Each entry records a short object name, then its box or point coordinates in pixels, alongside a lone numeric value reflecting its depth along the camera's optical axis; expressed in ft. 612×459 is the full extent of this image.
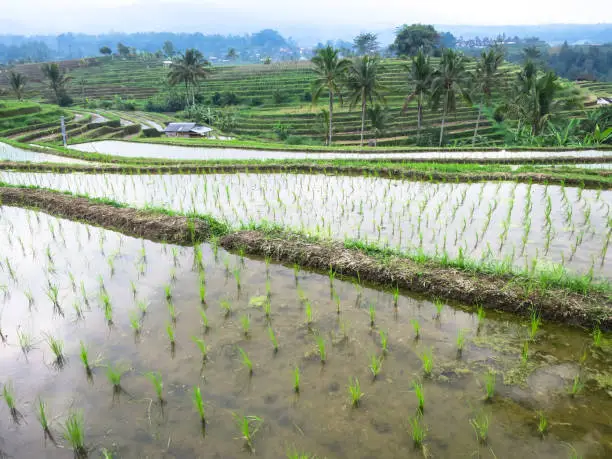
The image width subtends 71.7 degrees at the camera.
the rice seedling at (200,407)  8.45
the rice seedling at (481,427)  8.00
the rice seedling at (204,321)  11.80
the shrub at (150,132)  100.59
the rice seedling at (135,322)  11.64
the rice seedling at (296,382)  9.31
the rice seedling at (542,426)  8.06
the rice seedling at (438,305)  12.32
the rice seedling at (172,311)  12.27
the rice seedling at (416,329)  11.23
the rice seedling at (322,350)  10.32
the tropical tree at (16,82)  119.14
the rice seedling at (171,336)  11.01
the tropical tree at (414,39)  193.26
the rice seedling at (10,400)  8.85
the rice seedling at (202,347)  10.47
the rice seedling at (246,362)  9.85
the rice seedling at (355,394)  8.88
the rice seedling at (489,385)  8.98
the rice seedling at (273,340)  10.76
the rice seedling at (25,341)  11.03
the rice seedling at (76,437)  7.93
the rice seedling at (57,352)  10.44
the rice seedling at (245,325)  11.54
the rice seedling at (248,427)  7.99
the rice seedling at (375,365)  9.76
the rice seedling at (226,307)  12.51
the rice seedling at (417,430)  7.95
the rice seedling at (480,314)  11.62
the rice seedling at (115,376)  9.57
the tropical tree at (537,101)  52.01
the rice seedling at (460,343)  10.57
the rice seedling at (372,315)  11.92
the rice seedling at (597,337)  10.60
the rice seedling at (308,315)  11.96
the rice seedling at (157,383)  9.16
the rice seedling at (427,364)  9.75
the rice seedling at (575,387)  9.03
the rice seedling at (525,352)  10.12
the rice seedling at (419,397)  8.60
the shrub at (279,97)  144.87
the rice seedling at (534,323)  11.03
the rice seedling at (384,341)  10.67
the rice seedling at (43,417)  8.36
